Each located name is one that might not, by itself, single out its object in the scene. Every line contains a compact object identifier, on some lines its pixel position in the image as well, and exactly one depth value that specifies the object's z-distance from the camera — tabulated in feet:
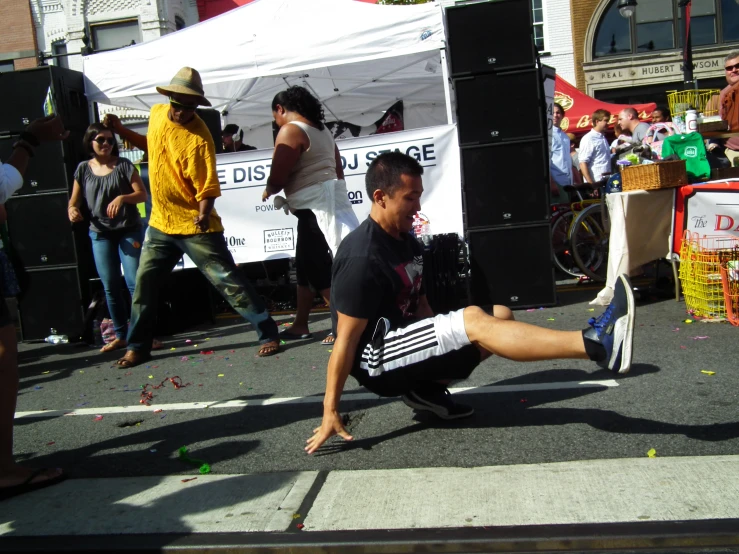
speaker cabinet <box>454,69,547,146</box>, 22.21
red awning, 52.44
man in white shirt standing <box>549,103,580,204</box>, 32.63
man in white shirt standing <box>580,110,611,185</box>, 33.71
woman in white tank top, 19.10
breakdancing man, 9.74
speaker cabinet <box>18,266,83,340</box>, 23.47
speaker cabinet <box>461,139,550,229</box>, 22.33
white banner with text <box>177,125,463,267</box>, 23.97
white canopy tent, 23.80
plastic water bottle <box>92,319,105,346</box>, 23.07
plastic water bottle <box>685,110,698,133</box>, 23.97
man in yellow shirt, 18.35
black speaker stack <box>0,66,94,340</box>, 23.17
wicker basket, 21.18
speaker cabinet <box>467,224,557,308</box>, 22.39
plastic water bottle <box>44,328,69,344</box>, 23.85
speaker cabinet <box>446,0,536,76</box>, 21.99
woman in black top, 21.08
